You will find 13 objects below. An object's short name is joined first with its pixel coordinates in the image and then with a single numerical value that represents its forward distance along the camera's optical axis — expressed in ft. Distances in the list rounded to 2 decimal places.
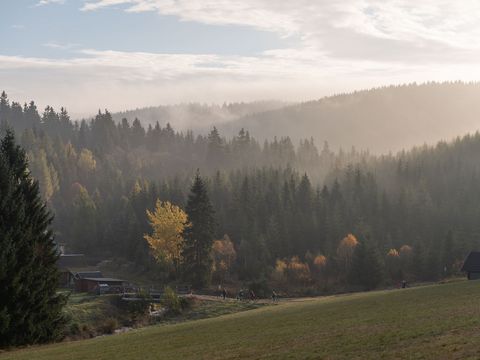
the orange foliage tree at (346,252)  393.09
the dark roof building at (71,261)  388.45
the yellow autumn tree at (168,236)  343.67
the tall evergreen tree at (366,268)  341.62
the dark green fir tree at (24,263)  146.72
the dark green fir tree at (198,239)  313.94
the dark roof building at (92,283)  305.20
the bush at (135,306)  235.48
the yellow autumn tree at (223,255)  375.86
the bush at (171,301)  235.61
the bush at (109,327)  203.41
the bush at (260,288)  291.99
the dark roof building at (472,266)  262.67
